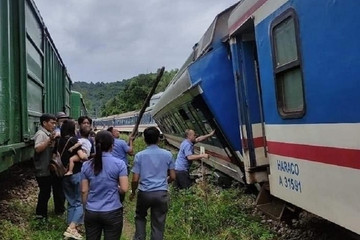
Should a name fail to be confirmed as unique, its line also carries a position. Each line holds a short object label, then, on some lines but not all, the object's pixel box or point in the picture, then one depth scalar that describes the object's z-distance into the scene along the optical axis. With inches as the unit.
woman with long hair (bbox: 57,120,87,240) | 242.2
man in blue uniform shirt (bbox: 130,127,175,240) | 193.9
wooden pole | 334.0
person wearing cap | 281.6
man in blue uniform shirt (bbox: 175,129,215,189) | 321.8
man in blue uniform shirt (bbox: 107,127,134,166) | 290.1
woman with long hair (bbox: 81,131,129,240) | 168.6
